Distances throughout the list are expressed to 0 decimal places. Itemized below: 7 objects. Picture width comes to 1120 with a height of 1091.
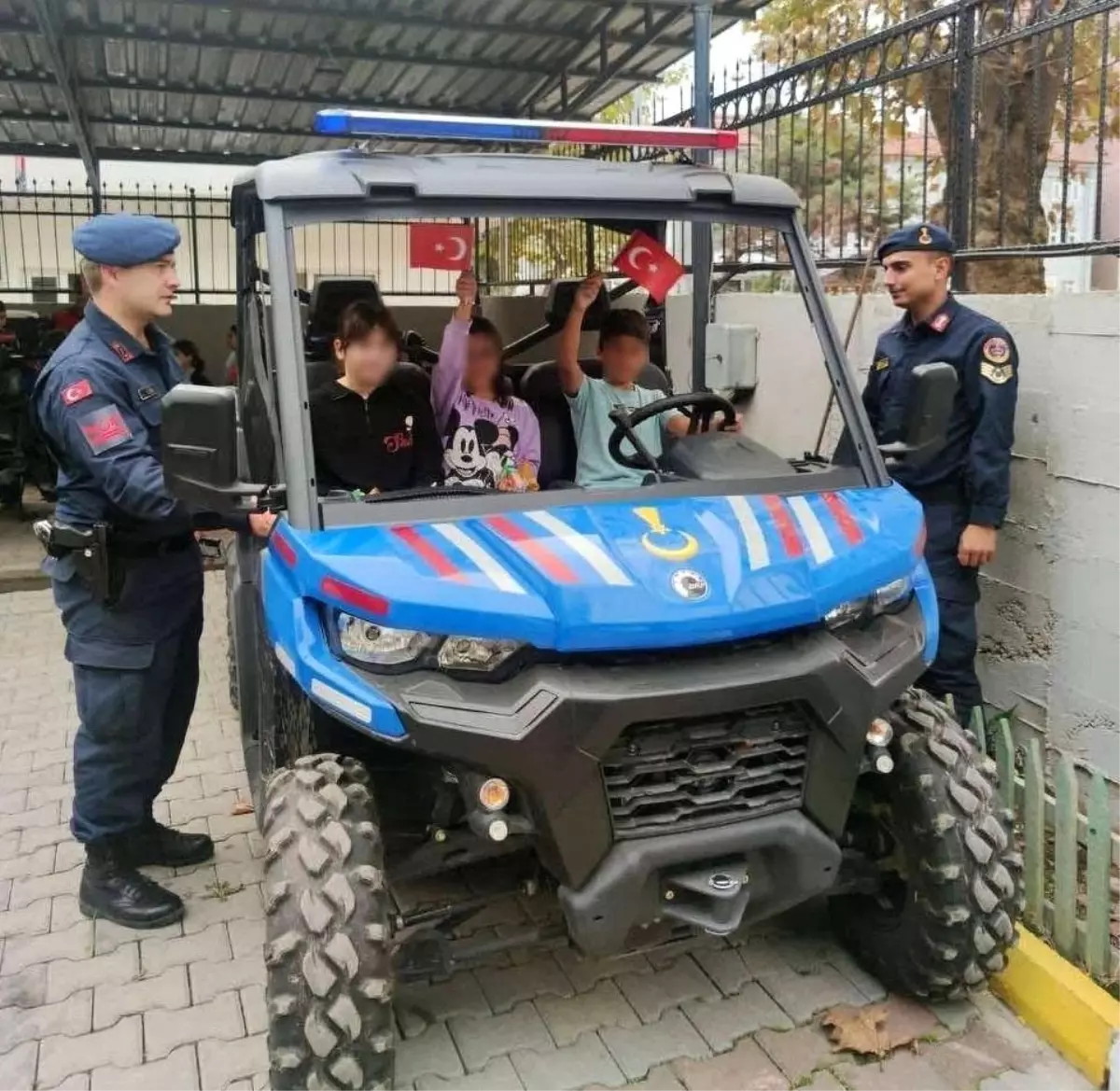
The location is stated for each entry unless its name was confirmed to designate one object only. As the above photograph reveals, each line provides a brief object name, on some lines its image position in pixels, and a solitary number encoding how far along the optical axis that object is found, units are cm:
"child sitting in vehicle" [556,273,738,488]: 391
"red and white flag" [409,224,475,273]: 357
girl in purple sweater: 390
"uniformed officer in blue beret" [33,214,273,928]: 345
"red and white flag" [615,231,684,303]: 388
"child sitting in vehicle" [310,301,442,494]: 353
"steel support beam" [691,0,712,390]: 592
